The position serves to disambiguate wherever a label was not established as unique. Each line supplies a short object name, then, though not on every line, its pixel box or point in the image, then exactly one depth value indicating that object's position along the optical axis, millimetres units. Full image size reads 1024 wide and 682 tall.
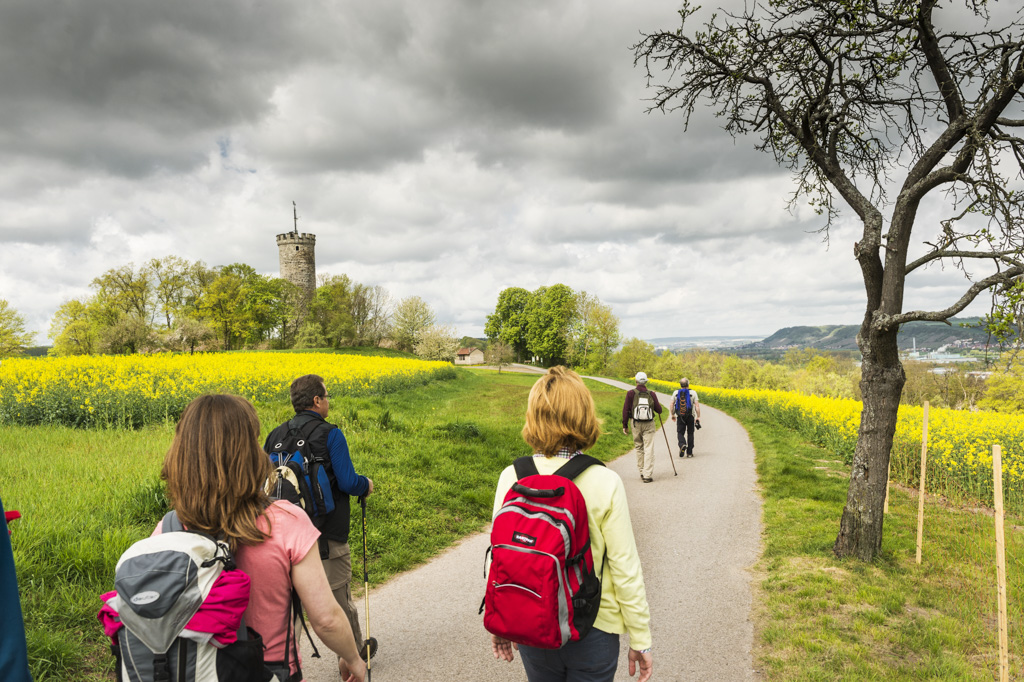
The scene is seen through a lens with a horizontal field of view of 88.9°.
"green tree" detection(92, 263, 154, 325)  53781
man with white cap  10328
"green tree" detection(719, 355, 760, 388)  82250
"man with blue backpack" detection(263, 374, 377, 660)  3574
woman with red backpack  2303
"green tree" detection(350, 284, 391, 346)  70000
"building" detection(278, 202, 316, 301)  67562
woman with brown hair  1882
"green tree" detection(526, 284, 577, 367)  63156
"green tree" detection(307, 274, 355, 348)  61625
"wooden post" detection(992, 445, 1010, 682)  3773
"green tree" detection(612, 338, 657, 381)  69562
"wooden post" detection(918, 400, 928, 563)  6097
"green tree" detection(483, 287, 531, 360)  68438
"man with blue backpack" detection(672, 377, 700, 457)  12953
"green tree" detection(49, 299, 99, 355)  44438
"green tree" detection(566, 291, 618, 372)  61344
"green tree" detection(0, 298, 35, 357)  45272
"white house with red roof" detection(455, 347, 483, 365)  103500
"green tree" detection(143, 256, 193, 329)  57812
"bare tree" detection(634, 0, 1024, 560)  5391
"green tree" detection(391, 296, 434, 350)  72062
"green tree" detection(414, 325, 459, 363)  61906
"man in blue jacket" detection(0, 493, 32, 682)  1441
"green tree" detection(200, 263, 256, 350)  53938
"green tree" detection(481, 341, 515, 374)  58531
